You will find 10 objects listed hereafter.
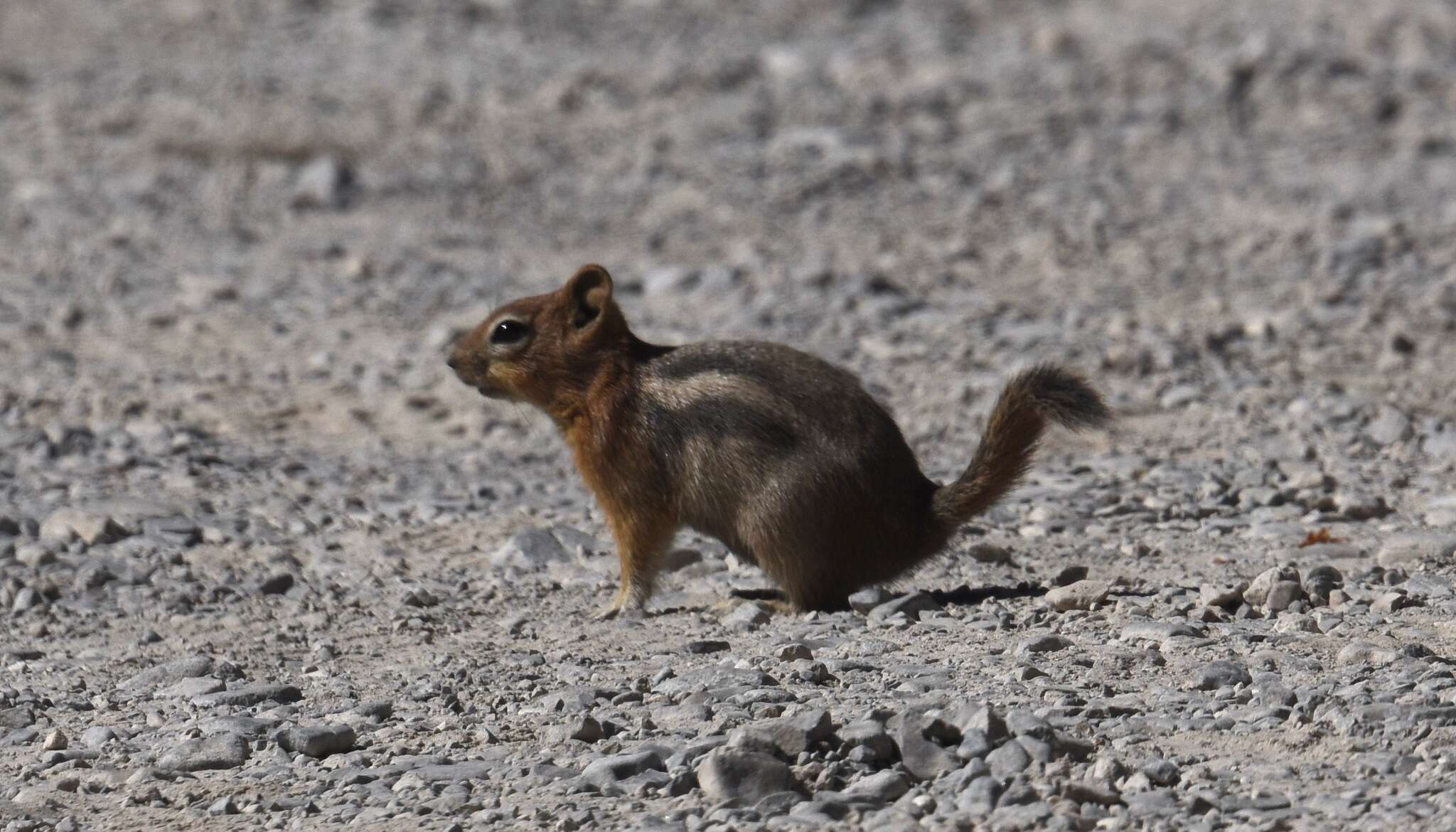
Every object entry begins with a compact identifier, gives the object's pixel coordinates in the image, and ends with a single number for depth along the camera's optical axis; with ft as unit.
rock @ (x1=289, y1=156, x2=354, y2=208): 73.31
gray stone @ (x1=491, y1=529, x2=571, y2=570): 41.63
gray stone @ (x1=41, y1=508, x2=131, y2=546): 41.88
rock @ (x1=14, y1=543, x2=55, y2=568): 40.50
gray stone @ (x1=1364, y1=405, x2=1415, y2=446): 47.45
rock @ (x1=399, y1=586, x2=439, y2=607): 38.93
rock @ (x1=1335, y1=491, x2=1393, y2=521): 41.57
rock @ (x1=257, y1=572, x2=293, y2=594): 39.60
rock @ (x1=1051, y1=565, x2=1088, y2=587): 37.76
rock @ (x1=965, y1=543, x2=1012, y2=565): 39.78
